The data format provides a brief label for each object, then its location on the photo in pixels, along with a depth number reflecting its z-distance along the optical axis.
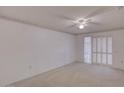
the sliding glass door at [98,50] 5.58
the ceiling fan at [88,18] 2.42
